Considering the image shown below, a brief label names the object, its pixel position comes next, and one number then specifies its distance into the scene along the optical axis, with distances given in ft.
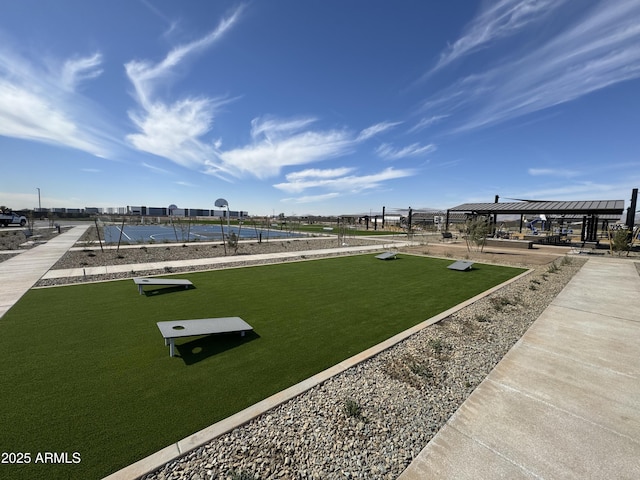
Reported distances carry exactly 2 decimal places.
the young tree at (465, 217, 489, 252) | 60.34
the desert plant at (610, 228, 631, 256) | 56.78
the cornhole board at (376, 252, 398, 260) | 50.55
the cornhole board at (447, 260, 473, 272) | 40.91
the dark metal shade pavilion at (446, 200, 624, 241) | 70.98
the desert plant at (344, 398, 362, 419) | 10.62
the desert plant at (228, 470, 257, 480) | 7.73
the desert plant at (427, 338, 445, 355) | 15.97
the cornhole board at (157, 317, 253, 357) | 14.82
